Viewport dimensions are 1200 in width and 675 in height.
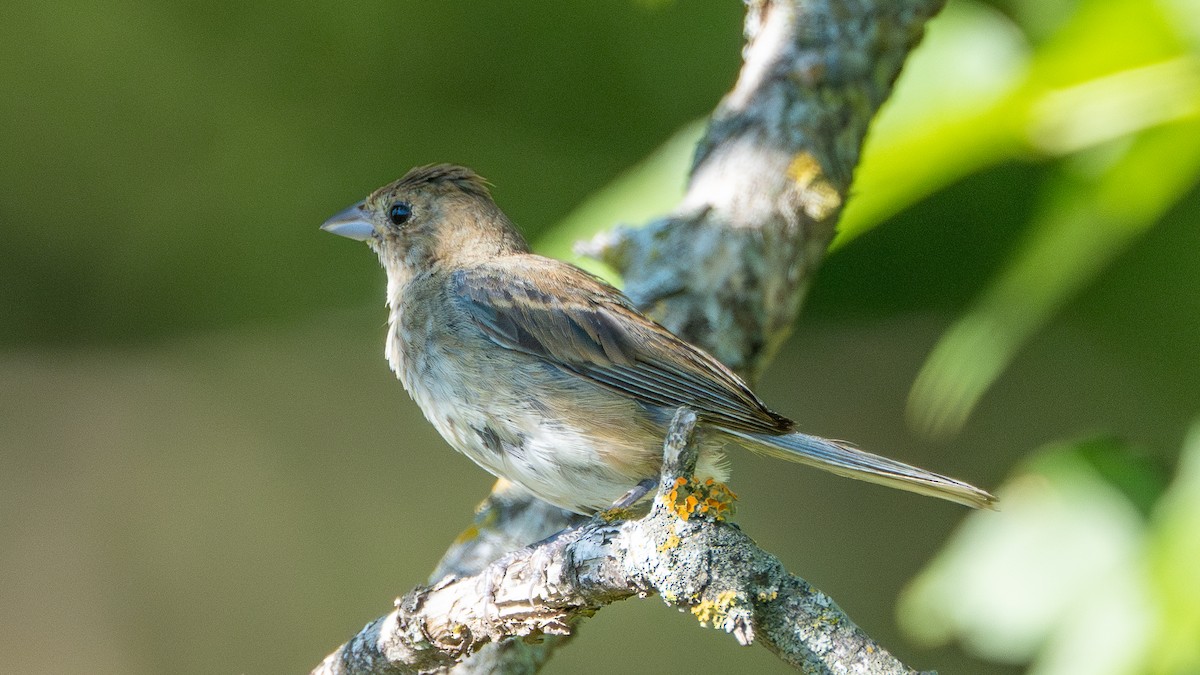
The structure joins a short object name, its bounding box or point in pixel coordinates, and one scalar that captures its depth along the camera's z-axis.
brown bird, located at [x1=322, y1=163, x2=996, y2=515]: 5.25
